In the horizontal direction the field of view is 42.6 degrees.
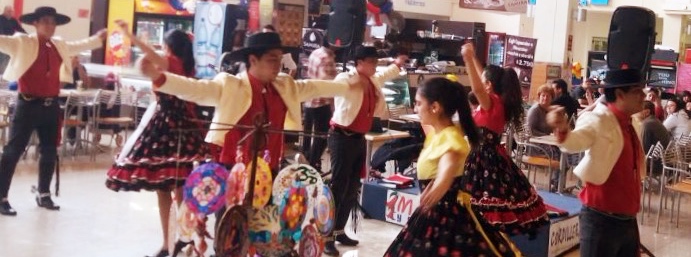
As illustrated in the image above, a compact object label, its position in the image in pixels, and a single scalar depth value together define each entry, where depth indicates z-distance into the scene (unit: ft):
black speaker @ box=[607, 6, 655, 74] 25.85
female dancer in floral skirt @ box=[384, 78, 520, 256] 13.05
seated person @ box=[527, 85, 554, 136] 26.55
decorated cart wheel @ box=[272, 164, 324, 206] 13.66
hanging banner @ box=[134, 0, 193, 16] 44.52
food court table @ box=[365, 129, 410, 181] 26.45
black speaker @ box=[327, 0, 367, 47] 24.97
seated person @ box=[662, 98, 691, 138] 35.86
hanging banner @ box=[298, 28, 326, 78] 43.55
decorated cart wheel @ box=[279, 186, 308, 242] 13.62
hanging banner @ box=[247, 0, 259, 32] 41.01
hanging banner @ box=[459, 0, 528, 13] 52.80
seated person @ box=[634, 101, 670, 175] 32.32
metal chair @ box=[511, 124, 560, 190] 32.50
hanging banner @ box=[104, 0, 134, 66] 44.27
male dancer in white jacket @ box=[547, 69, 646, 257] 13.82
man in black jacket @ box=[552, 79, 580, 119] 34.35
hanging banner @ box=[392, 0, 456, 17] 57.57
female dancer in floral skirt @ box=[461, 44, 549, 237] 19.70
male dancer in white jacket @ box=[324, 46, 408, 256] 20.08
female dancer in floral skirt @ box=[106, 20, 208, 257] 18.39
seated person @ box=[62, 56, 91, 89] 34.60
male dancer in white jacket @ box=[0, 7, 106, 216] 22.29
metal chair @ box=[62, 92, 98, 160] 32.78
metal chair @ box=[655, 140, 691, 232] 27.23
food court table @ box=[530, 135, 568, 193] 30.49
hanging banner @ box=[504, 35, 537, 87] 50.65
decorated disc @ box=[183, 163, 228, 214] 13.55
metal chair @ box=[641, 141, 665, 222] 29.58
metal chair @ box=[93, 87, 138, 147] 33.91
